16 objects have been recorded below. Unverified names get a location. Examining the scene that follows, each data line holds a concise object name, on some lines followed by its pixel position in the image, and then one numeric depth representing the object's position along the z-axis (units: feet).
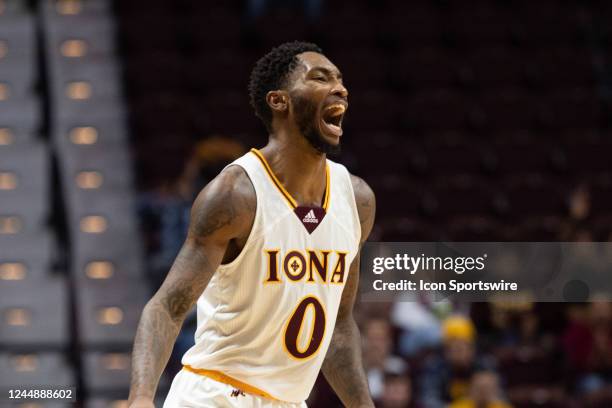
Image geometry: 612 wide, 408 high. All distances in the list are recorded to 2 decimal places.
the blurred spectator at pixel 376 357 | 43.39
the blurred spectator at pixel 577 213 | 52.06
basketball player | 22.11
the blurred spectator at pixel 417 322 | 46.91
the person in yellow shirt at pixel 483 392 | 43.09
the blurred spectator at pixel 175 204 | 46.96
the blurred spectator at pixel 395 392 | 41.86
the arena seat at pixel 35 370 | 40.40
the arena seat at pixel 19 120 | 55.98
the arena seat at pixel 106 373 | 44.42
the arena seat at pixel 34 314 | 45.65
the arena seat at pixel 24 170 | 53.21
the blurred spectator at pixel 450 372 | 44.32
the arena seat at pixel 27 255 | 49.19
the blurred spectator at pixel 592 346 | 48.73
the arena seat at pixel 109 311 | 46.01
